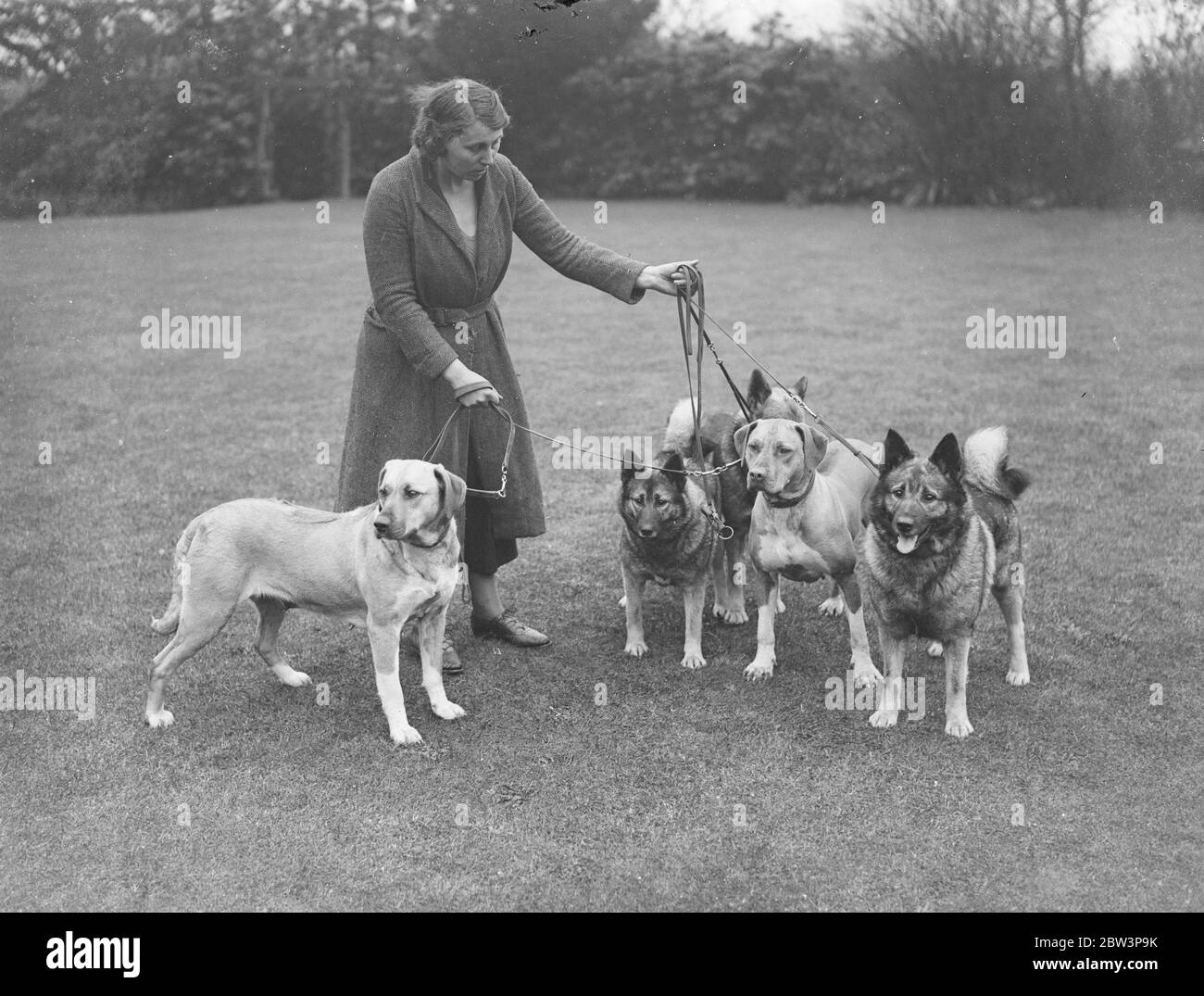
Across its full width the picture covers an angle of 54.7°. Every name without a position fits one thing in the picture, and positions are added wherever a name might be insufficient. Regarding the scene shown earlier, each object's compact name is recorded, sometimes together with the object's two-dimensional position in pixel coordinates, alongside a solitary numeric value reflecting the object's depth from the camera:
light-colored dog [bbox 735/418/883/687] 5.79
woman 5.48
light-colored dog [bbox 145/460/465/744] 5.32
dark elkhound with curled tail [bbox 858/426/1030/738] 5.28
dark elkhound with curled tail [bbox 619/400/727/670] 6.19
